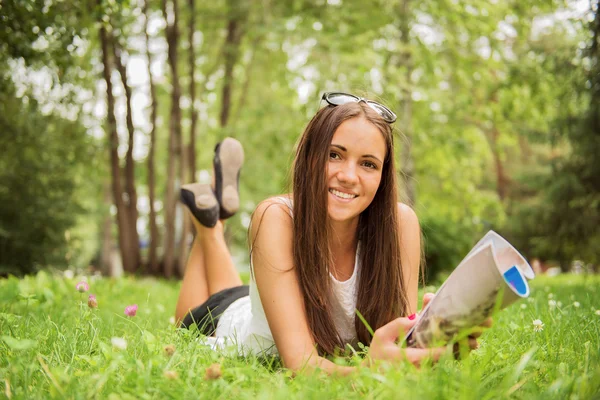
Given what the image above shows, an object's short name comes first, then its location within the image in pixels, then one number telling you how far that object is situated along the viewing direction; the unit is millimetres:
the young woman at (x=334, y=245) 2342
